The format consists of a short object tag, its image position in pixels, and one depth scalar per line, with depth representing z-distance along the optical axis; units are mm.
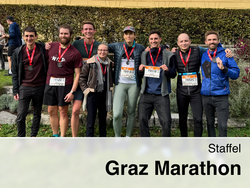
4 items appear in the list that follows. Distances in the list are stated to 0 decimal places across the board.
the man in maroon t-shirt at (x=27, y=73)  3883
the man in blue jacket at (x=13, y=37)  7474
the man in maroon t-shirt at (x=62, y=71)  3881
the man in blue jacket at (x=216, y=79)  3598
